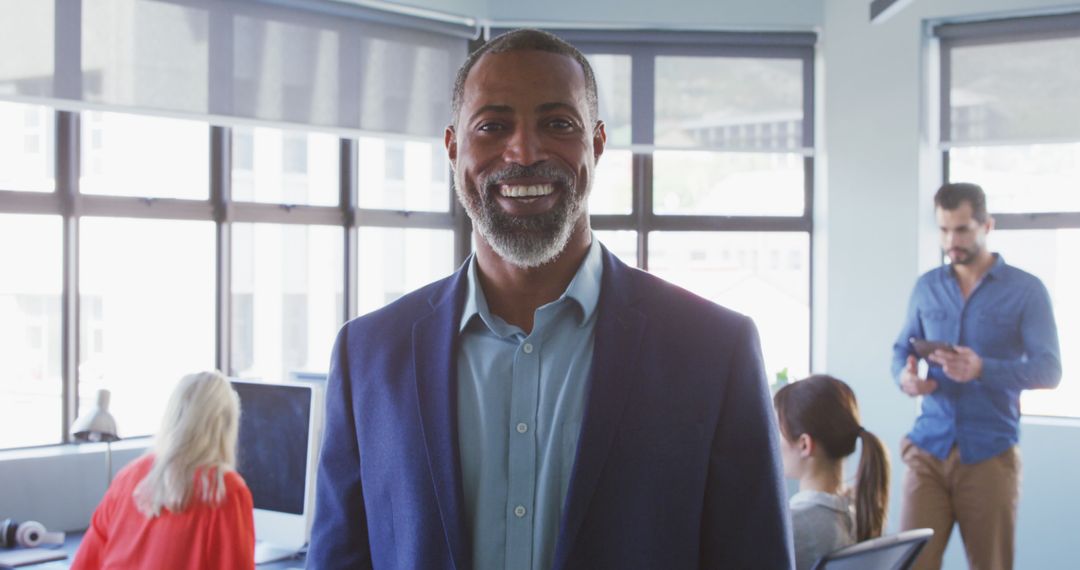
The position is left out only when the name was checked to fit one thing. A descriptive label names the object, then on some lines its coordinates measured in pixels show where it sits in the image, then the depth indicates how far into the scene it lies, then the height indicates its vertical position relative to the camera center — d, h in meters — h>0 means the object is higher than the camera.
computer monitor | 3.11 -0.51
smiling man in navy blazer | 1.24 -0.14
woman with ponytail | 2.52 -0.44
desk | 3.14 -0.84
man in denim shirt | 3.75 -0.36
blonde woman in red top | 2.76 -0.59
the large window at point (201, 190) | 3.96 +0.41
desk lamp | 3.36 -0.45
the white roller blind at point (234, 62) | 3.97 +0.95
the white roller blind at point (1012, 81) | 4.84 +0.98
